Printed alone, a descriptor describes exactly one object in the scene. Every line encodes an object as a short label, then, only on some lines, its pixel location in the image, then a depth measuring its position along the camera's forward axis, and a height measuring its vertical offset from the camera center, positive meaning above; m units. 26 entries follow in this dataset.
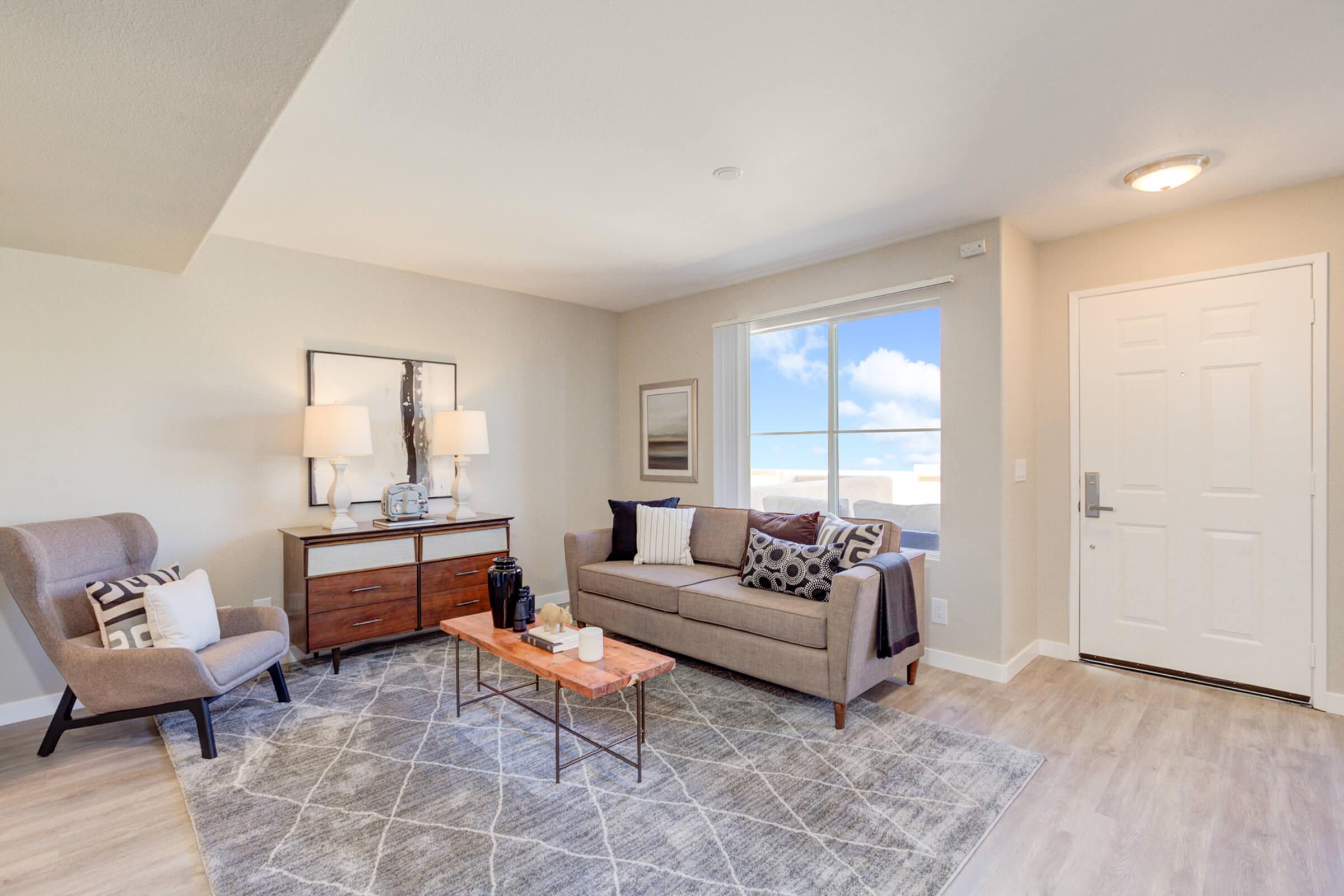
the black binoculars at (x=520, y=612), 2.81 -0.75
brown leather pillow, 3.57 -0.50
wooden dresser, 3.41 -0.77
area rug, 1.84 -1.26
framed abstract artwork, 3.89 +0.27
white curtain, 4.62 +0.18
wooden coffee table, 2.21 -0.84
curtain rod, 3.54 +0.89
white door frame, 2.90 -0.07
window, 3.77 +0.14
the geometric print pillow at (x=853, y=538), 3.15 -0.51
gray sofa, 2.78 -0.89
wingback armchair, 2.47 -0.82
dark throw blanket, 2.91 -0.79
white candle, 2.42 -0.79
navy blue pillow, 4.18 -0.59
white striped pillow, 4.04 -0.61
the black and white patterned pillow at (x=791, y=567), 3.13 -0.66
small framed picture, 4.93 +0.08
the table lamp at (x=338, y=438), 3.54 +0.06
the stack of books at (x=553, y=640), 2.55 -0.81
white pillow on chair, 2.64 -0.71
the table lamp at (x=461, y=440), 4.14 +0.04
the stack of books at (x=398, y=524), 3.72 -0.47
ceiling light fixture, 2.66 +1.15
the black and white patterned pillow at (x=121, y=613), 2.65 -0.69
